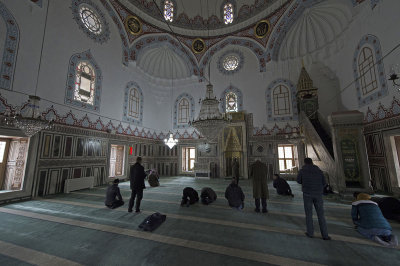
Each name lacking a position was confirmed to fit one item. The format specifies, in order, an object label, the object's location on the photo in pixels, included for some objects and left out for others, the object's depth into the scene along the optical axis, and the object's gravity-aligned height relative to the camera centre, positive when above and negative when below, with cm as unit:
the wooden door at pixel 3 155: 515 +4
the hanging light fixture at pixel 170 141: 822 +75
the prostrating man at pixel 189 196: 430 -113
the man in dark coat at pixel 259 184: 377 -69
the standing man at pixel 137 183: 377 -65
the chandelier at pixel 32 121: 365 +84
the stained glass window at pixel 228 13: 1039 +937
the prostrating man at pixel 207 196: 440 -116
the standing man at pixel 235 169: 673 -59
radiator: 586 -108
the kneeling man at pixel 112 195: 405 -100
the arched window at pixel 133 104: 893 +306
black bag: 282 -125
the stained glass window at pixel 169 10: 1017 +939
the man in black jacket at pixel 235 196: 402 -105
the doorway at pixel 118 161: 861 -29
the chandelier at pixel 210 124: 520 +104
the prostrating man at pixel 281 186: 541 -111
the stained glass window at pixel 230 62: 1066 +631
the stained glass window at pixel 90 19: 697 +625
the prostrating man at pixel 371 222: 238 -108
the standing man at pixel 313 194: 254 -64
